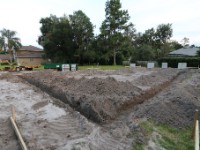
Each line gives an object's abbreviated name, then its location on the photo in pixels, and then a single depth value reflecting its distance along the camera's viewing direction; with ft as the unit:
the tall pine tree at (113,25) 86.46
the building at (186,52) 90.14
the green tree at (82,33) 90.87
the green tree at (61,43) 92.32
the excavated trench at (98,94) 18.60
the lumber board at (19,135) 12.07
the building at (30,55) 116.57
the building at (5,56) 134.98
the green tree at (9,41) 125.64
